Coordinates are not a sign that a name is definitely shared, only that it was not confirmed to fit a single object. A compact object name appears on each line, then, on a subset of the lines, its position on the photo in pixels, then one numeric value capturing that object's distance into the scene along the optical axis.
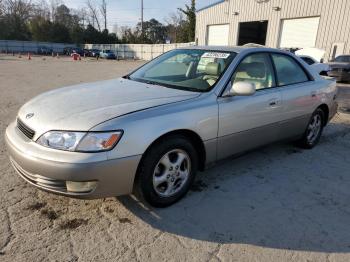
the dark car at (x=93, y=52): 51.64
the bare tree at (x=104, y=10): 80.94
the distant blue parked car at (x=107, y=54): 47.84
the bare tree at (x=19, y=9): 71.69
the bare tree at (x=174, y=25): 64.06
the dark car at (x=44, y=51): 58.72
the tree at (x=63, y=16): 79.61
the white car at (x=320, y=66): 15.55
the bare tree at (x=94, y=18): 81.23
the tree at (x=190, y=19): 43.53
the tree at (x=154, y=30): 75.93
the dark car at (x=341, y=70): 15.54
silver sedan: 2.64
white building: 20.36
